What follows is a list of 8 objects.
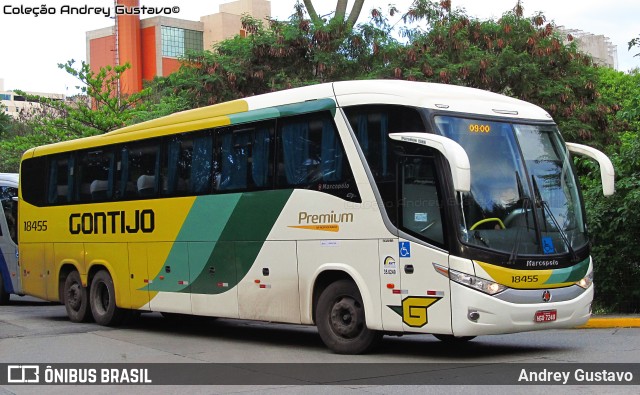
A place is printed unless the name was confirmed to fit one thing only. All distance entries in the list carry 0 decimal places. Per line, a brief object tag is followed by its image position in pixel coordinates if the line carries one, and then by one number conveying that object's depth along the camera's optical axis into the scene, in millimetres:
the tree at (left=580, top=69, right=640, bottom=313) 16578
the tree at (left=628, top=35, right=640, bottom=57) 18781
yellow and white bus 11023
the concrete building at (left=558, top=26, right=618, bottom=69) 124131
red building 94438
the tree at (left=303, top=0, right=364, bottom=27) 27447
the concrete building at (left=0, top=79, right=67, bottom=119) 160000
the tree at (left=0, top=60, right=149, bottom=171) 39781
